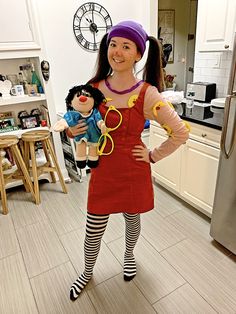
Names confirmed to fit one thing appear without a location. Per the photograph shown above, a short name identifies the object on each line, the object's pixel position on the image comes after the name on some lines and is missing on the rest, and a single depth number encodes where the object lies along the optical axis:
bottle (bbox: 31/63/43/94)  2.46
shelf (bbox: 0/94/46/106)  2.28
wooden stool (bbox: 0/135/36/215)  2.16
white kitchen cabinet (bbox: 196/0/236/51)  1.80
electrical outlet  2.32
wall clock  2.56
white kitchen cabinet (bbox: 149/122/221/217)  1.79
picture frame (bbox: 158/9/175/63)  3.99
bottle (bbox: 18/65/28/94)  2.45
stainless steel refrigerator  1.39
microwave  2.32
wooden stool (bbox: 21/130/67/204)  2.25
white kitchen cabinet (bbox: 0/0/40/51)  2.03
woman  0.99
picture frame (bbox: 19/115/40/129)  2.51
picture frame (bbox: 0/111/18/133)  2.47
